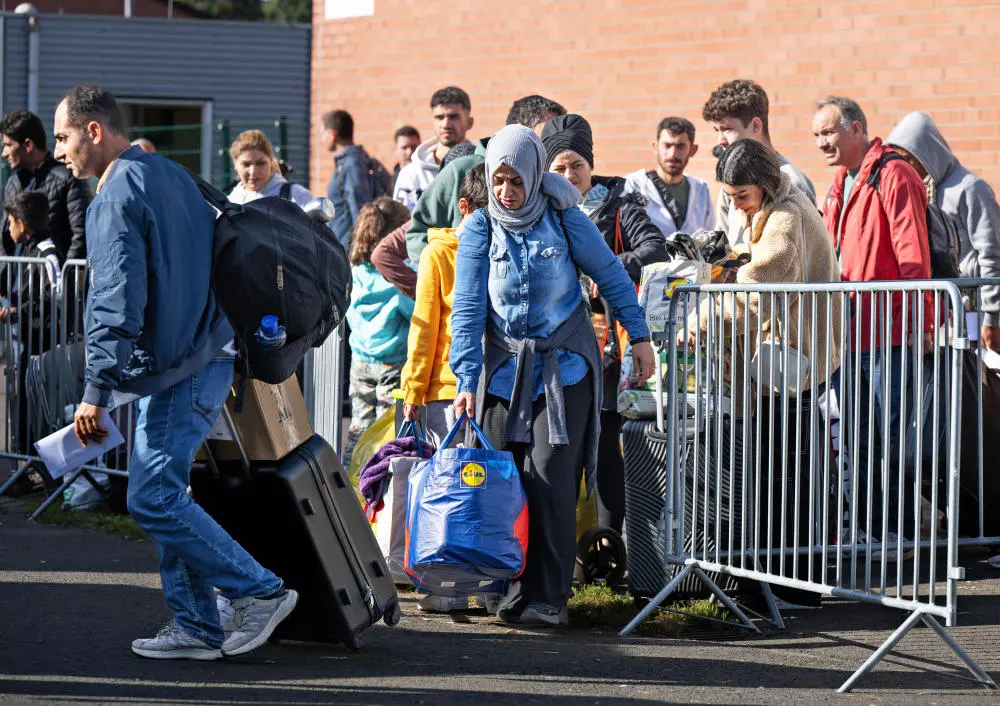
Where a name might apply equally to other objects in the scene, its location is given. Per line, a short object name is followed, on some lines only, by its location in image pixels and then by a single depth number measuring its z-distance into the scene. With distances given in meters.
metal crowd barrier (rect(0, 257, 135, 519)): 13.94
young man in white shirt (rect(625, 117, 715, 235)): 13.84
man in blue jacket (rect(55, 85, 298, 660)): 7.99
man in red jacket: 9.80
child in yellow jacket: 10.70
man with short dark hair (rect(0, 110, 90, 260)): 14.95
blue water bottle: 8.21
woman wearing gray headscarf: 9.54
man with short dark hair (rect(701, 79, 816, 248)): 12.64
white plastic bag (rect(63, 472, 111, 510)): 14.03
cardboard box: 8.65
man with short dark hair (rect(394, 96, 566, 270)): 11.80
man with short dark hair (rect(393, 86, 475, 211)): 15.46
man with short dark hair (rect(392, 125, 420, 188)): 21.39
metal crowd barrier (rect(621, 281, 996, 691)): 8.76
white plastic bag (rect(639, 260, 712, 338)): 9.99
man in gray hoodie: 12.88
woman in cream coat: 9.27
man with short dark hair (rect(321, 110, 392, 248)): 19.36
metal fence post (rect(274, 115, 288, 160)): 32.43
